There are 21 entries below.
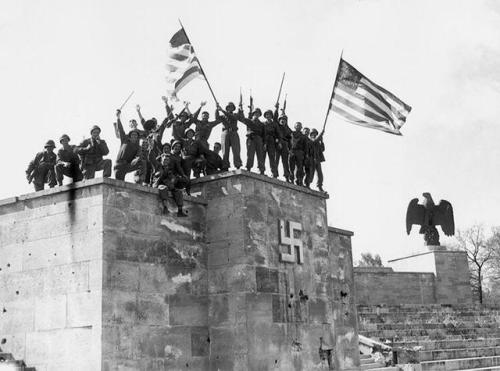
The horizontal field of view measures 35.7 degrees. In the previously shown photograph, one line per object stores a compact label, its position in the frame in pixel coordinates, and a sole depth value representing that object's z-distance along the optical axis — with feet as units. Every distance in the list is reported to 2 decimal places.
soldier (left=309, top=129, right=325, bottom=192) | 58.95
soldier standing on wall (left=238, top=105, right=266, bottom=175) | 53.62
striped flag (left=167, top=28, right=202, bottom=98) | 55.31
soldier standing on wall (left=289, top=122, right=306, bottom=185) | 56.80
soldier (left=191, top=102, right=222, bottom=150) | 54.34
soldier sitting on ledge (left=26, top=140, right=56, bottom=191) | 49.37
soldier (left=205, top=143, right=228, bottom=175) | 53.11
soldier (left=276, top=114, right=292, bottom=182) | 56.18
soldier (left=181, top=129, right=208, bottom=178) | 52.54
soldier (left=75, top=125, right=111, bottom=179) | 47.80
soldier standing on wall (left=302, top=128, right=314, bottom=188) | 57.82
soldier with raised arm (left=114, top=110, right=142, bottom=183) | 49.03
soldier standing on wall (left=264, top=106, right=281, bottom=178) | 54.95
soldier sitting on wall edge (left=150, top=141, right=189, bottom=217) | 47.06
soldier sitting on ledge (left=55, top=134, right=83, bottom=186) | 47.96
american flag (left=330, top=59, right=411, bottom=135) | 58.75
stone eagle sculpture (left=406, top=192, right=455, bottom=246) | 106.11
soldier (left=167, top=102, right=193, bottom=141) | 54.65
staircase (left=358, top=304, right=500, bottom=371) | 63.98
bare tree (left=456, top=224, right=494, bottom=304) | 183.32
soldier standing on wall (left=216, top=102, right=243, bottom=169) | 53.67
